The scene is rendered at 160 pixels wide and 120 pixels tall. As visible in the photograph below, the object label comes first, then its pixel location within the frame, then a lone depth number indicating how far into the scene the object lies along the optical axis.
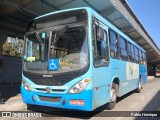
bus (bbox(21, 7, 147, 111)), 3.22
